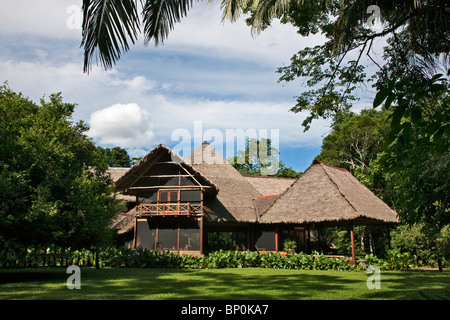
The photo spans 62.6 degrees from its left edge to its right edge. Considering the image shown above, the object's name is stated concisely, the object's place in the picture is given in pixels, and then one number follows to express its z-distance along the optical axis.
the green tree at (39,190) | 9.54
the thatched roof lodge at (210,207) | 17.56
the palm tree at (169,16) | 4.15
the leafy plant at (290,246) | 17.59
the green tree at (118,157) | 50.75
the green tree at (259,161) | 41.24
